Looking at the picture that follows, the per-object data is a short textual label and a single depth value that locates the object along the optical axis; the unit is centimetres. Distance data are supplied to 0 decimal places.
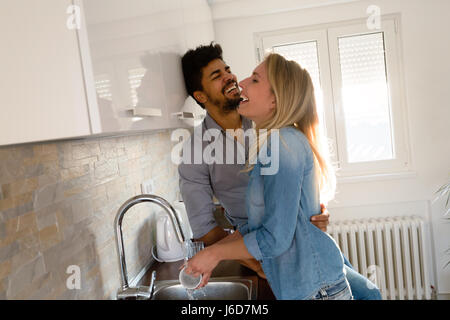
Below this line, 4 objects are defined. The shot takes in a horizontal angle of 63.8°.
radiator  234
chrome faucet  87
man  132
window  238
